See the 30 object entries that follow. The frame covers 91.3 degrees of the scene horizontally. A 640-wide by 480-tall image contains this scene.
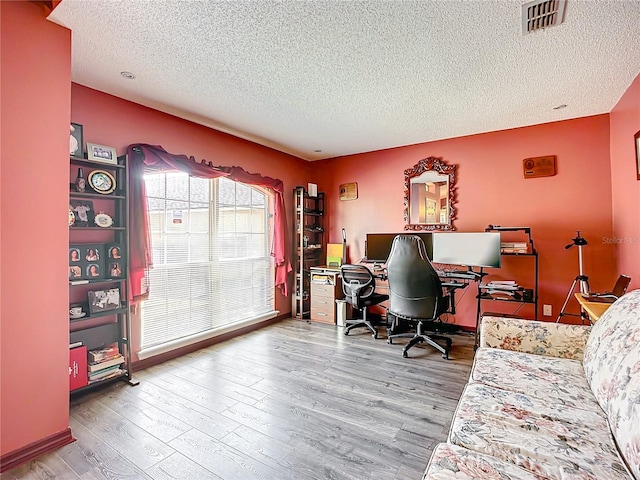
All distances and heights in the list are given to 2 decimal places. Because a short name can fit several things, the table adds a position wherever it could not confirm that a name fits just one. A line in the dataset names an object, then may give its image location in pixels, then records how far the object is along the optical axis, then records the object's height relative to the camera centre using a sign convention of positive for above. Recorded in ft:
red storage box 7.42 -2.97
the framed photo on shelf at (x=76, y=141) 7.63 +2.56
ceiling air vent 5.53 +4.15
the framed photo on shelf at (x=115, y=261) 8.41 -0.46
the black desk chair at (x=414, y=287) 9.99 -1.53
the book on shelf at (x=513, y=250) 11.22 -0.38
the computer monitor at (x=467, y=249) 11.44 -0.33
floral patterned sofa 3.32 -2.42
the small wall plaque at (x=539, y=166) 11.50 +2.73
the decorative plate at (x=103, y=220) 8.16 +0.64
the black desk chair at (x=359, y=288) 12.29 -1.88
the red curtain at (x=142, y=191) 9.02 +1.53
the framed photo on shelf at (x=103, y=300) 8.07 -1.48
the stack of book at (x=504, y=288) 10.74 -1.66
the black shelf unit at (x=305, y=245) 15.29 -0.15
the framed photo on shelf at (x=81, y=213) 7.84 +0.82
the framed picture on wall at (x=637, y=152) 7.80 +2.17
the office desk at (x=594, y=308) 7.10 -1.70
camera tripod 9.81 -1.41
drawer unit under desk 14.42 -2.56
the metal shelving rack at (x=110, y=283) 8.07 -1.07
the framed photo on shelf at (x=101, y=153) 8.01 +2.39
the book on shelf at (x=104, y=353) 8.00 -2.86
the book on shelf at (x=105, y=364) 7.89 -3.11
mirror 13.44 +2.01
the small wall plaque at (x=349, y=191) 15.87 +2.60
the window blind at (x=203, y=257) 10.16 -0.54
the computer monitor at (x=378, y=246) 14.08 -0.22
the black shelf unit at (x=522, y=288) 10.88 -1.56
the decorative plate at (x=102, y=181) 8.09 +1.66
